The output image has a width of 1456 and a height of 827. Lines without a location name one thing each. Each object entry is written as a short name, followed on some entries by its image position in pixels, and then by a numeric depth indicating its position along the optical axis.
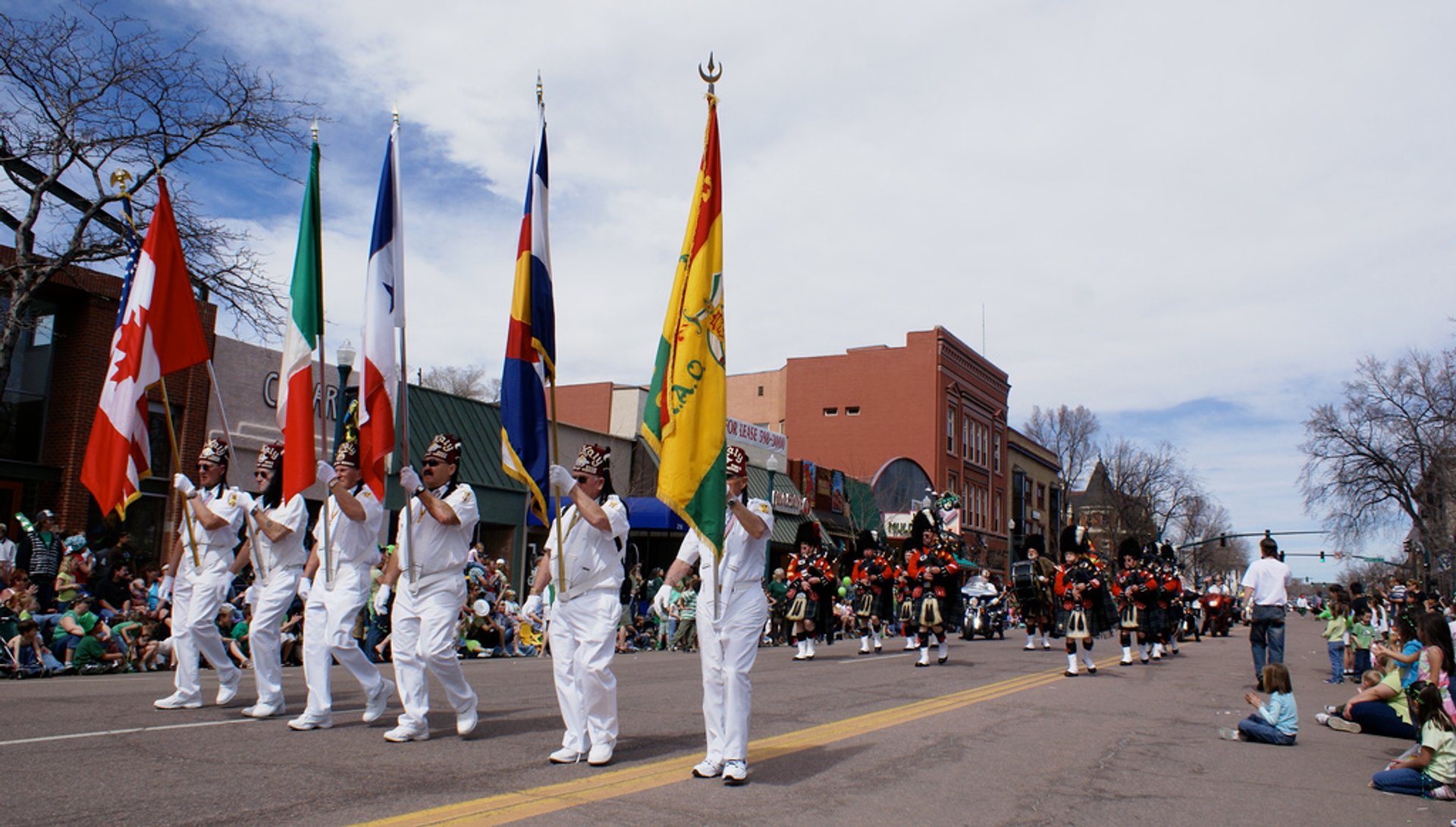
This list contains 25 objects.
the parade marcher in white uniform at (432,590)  7.90
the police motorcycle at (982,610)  29.17
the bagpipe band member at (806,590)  19.59
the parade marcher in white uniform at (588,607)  7.27
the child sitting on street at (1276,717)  9.73
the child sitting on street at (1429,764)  7.55
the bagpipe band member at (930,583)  17.53
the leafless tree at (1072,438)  77.00
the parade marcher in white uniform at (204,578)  9.29
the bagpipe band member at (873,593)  20.97
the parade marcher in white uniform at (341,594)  8.34
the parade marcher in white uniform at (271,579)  8.89
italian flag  8.91
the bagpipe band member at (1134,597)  20.39
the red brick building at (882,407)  57.50
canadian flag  9.80
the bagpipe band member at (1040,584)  21.11
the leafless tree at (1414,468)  39.50
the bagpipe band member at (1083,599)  16.75
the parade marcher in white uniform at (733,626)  6.71
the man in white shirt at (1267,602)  13.88
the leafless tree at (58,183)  17.36
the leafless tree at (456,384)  70.19
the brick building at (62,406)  20.89
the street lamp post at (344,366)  11.70
